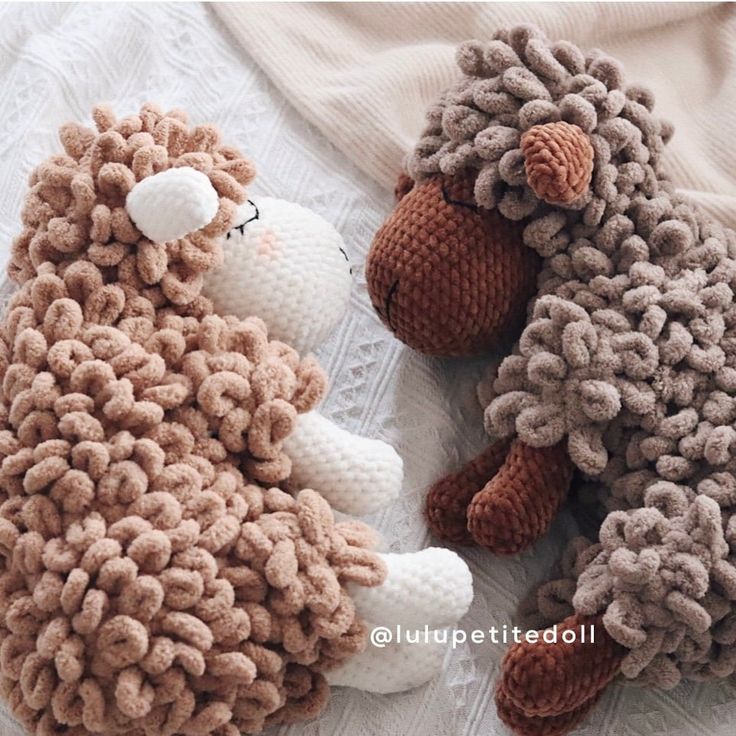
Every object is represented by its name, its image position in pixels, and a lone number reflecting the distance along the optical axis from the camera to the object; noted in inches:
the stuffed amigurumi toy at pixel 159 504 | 30.3
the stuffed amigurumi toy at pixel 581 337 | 34.3
